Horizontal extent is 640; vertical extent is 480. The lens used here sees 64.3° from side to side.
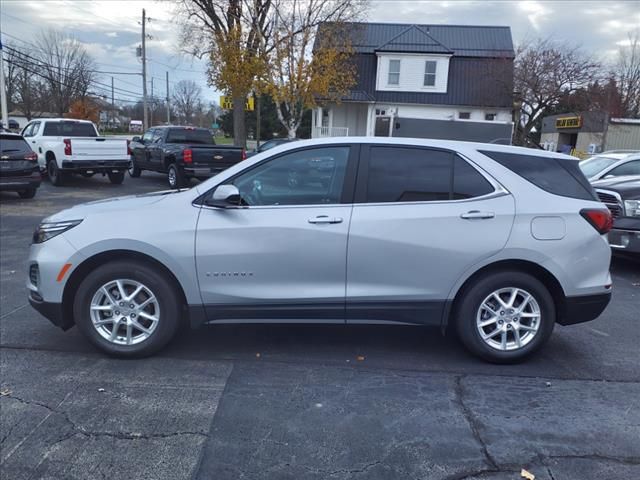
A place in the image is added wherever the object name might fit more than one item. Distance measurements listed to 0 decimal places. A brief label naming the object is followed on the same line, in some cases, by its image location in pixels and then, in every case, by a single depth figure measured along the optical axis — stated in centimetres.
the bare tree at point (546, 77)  2706
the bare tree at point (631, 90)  3462
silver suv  388
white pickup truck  1495
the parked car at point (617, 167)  929
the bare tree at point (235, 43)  2066
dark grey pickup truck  1448
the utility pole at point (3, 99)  2120
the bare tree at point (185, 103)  8425
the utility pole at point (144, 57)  3956
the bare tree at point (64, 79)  5066
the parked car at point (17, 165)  1204
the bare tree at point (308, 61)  2145
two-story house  3012
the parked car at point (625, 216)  710
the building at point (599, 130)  3036
